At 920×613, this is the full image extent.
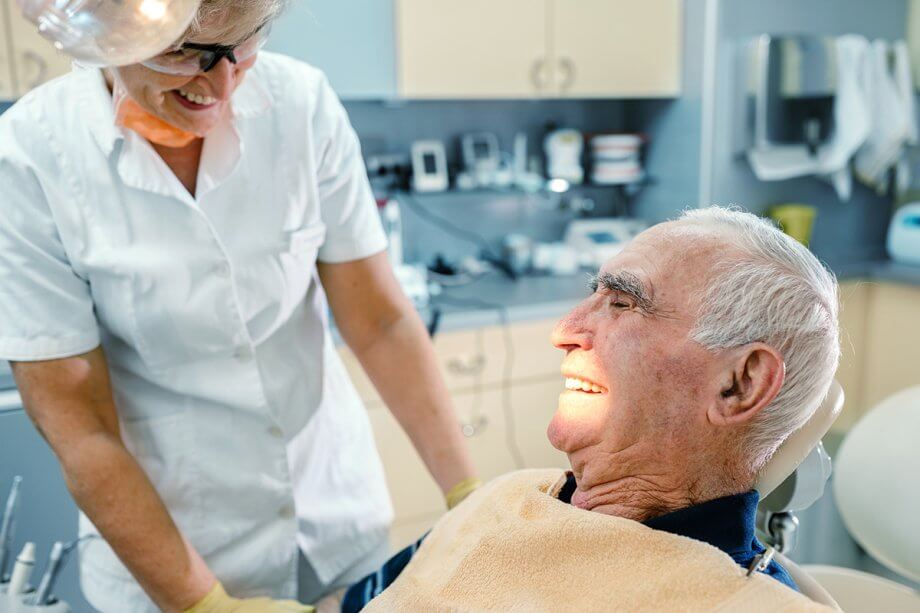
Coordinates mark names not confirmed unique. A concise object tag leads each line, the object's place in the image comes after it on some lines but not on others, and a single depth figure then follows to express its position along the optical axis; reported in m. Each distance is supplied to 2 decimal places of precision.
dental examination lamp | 0.68
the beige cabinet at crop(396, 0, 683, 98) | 2.78
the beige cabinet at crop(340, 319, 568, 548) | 2.68
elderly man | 1.04
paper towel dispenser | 3.09
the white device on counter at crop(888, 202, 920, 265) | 3.28
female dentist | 1.16
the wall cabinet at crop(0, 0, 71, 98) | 2.25
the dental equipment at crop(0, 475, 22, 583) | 1.07
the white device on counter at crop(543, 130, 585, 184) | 3.31
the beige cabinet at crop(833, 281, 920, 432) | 3.27
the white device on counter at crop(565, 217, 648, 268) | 3.30
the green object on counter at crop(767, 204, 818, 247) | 3.31
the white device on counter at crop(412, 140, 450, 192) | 3.07
